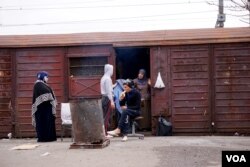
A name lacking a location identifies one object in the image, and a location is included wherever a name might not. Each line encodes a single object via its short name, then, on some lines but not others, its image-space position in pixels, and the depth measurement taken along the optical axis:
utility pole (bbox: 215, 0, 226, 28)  23.86
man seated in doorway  11.14
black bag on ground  12.34
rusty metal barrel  9.84
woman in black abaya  11.56
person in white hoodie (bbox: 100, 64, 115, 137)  11.26
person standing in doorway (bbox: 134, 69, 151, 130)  13.05
